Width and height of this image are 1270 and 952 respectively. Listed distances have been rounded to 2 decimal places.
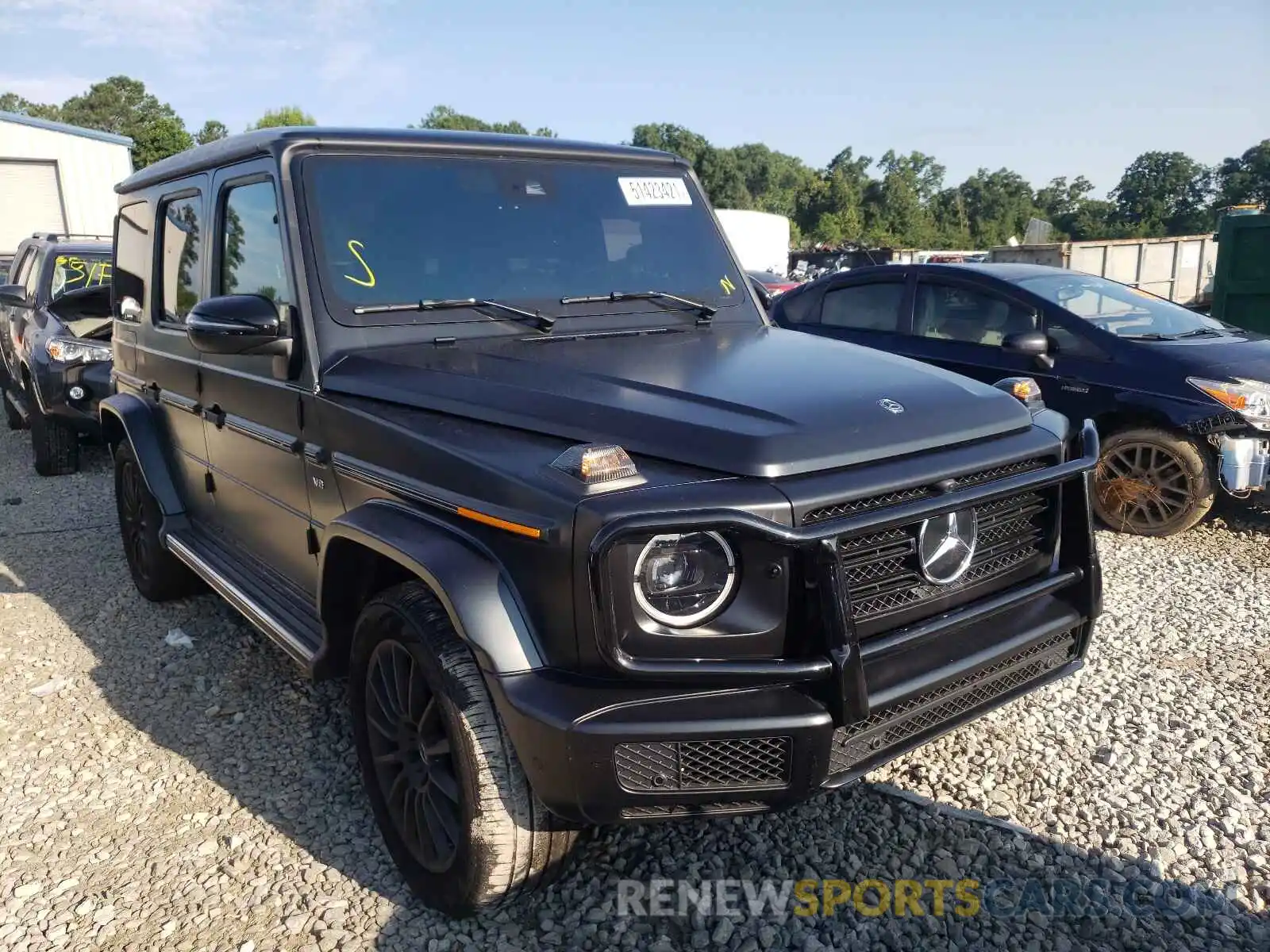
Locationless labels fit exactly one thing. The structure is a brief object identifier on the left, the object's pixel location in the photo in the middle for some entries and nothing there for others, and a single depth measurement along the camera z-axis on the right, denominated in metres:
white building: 23.06
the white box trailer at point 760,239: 30.73
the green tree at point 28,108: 74.88
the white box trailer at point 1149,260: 16.19
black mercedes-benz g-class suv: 2.05
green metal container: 9.58
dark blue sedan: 5.45
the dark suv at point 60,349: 7.59
